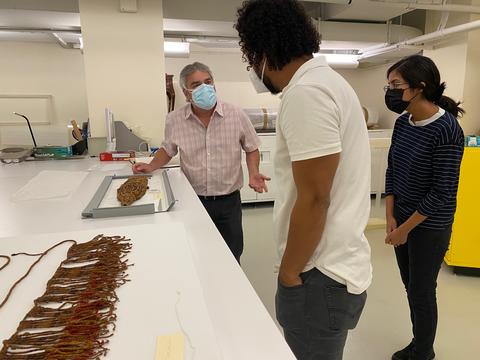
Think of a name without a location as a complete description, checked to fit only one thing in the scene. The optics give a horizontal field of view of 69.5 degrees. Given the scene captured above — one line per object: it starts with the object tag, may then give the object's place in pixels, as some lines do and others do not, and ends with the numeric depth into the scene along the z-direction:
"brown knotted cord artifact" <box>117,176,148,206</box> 1.43
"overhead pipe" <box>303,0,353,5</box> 3.06
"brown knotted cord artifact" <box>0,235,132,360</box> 0.62
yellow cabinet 2.59
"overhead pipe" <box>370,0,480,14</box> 3.03
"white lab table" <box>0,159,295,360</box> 0.69
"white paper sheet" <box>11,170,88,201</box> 1.63
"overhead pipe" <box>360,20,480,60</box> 3.01
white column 2.75
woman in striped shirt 1.44
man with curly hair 0.82
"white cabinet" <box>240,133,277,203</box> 4.43
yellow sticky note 0.60
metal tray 1.35
